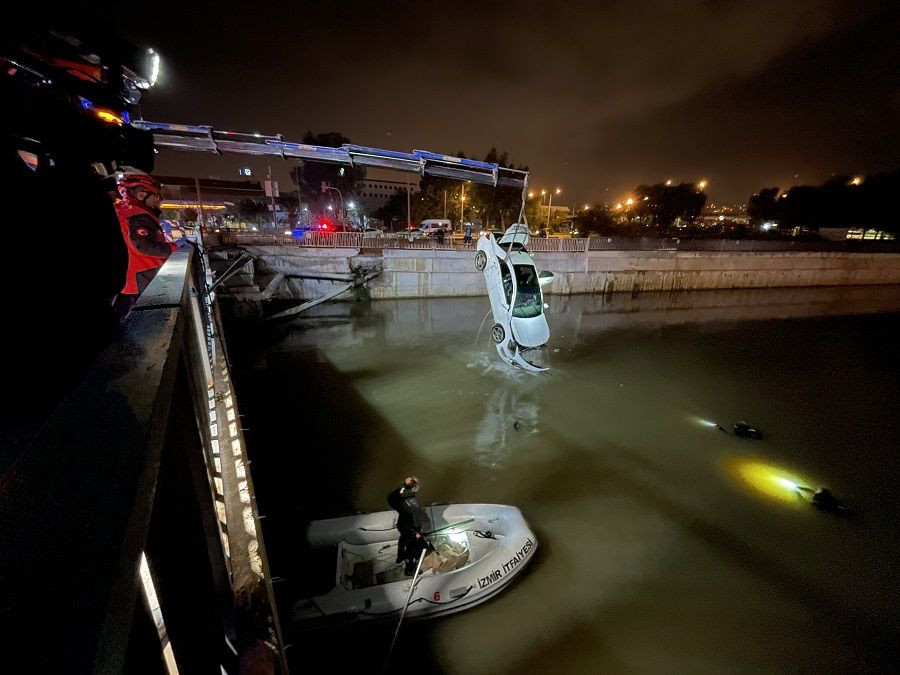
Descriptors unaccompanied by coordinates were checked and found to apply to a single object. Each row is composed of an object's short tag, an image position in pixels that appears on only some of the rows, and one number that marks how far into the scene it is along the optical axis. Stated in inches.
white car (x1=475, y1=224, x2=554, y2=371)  503.8
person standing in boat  235.9
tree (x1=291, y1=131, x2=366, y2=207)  1653.5
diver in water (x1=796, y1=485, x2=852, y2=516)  357.7
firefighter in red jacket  208.5
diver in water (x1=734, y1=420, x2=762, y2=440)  483.2
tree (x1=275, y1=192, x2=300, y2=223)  2401.7
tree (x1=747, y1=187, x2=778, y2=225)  2250.5
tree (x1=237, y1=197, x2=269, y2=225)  2131.3
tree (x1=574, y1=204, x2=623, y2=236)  1759.0
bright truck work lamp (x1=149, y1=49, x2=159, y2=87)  111.2
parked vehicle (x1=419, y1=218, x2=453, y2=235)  1497.3
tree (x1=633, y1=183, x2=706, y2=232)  1984.5
